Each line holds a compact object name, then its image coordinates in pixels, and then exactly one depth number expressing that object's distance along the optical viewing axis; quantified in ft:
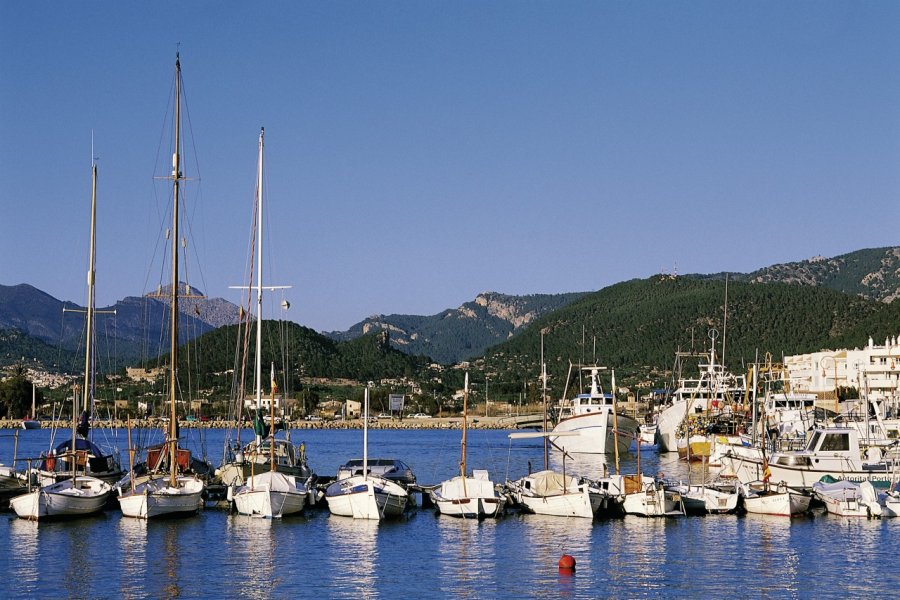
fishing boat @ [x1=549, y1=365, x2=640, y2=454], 338.75
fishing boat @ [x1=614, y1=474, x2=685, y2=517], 171.32
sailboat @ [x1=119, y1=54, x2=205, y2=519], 166.09
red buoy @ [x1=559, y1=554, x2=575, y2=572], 130.62
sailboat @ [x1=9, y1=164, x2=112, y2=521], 165.89
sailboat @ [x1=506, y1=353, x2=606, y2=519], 170.60
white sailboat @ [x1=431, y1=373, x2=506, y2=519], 172.45
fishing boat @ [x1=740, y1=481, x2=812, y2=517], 172.86
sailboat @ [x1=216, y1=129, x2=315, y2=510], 170.40
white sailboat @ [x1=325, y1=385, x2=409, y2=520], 169.78
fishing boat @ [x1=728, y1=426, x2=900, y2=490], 191.54
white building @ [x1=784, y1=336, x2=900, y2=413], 367.66
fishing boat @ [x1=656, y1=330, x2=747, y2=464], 323.57
